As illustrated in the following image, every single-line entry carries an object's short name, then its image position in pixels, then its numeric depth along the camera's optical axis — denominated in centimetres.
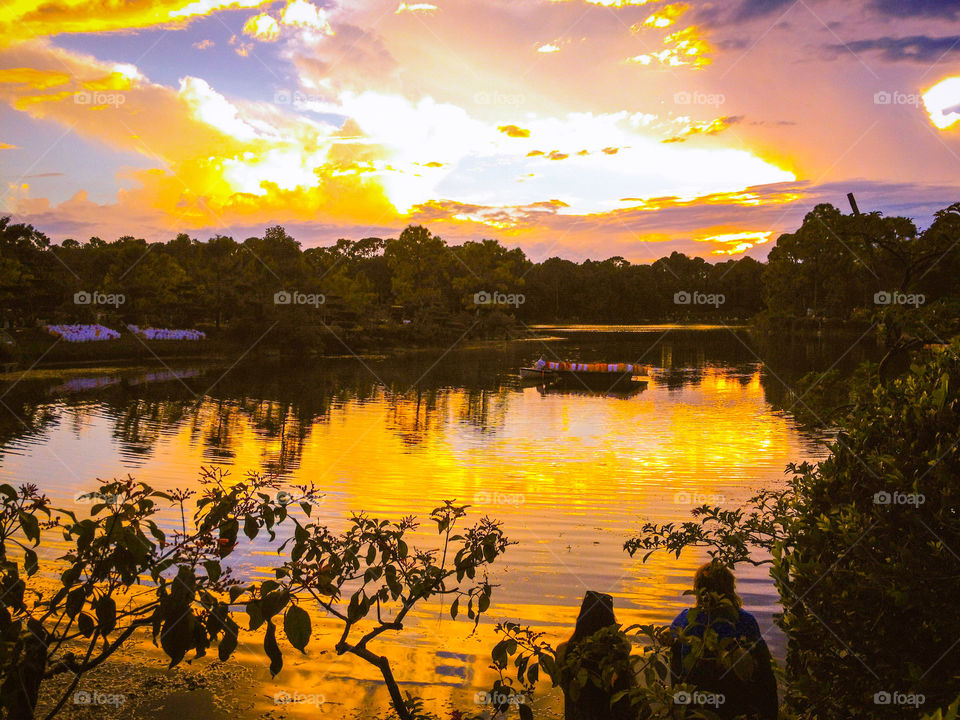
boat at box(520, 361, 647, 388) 3994
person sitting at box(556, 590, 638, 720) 400
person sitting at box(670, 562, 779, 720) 450
